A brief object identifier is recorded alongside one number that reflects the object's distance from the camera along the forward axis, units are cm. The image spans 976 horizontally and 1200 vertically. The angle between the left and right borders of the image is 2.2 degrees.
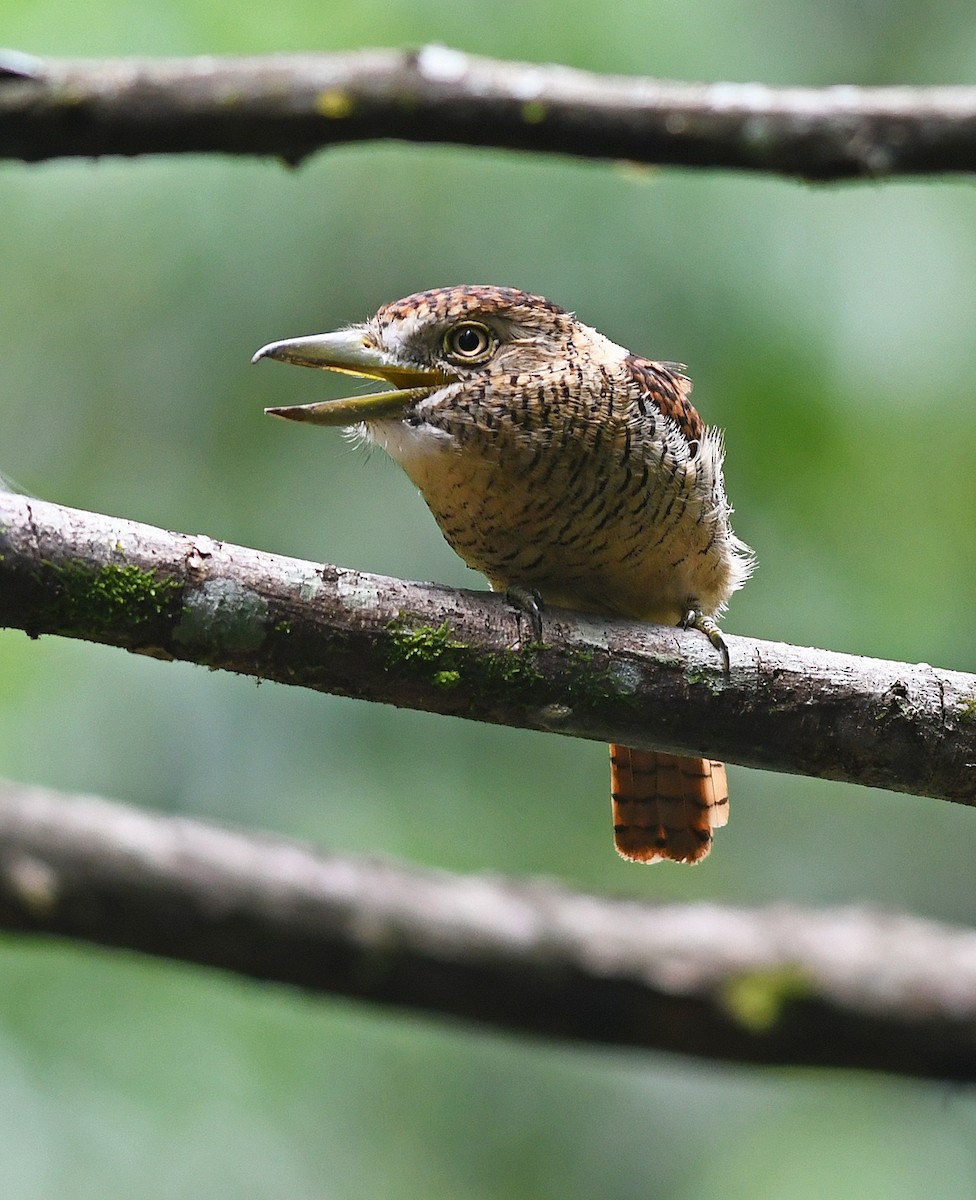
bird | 433
